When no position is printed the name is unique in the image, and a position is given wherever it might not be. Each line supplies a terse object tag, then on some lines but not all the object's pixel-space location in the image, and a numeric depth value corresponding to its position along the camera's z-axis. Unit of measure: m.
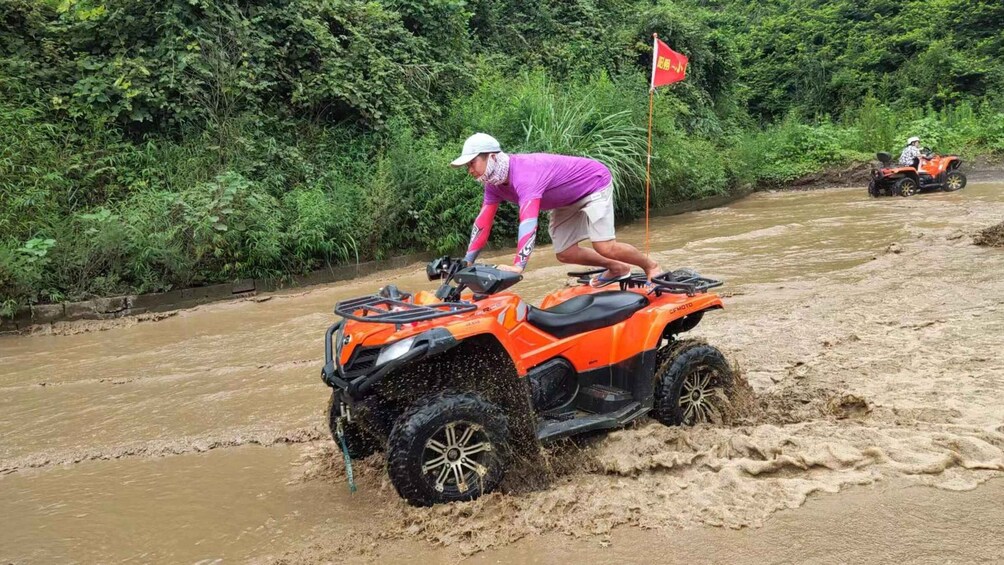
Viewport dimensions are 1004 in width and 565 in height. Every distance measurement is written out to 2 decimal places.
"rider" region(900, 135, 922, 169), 16.56
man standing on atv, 3.89
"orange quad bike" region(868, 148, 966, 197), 16.53
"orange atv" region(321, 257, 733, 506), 2.94
